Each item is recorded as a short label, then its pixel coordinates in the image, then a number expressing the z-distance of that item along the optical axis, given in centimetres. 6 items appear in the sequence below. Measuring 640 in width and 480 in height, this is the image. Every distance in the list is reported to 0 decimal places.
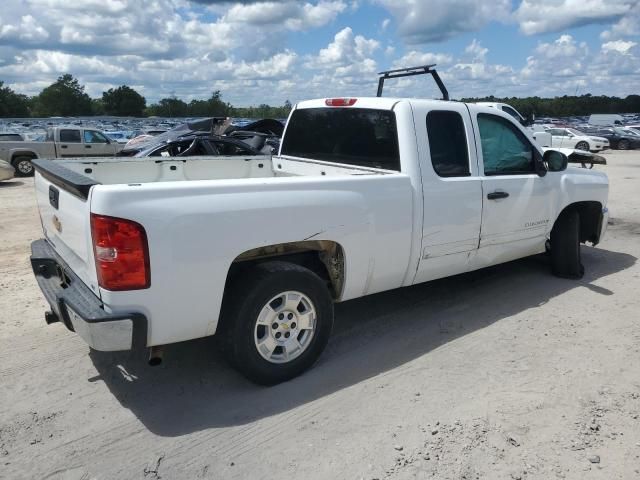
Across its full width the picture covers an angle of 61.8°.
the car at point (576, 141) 2905
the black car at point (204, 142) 1070
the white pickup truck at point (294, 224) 298
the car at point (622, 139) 3281
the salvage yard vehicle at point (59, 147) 1698
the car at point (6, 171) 1447
